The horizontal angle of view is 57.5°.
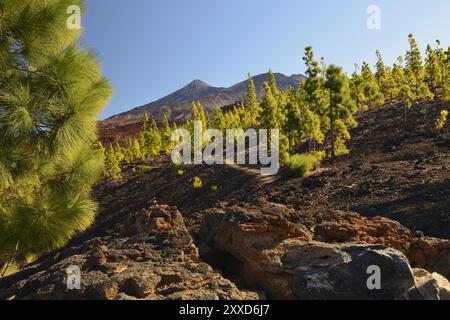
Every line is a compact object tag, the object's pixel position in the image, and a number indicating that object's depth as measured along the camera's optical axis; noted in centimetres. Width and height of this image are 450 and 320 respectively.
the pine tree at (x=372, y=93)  3812
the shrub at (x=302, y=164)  2506
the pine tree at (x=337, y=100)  2728
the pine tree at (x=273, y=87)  4884
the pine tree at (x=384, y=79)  4994
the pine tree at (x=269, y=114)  3491
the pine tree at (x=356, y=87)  4188
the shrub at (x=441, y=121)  2758
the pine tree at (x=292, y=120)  3039
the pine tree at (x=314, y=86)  2772
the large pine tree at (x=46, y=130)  638
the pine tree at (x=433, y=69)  3912
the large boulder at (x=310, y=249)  585
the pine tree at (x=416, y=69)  3522
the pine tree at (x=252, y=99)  5494
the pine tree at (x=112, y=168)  4442
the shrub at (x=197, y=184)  3127
